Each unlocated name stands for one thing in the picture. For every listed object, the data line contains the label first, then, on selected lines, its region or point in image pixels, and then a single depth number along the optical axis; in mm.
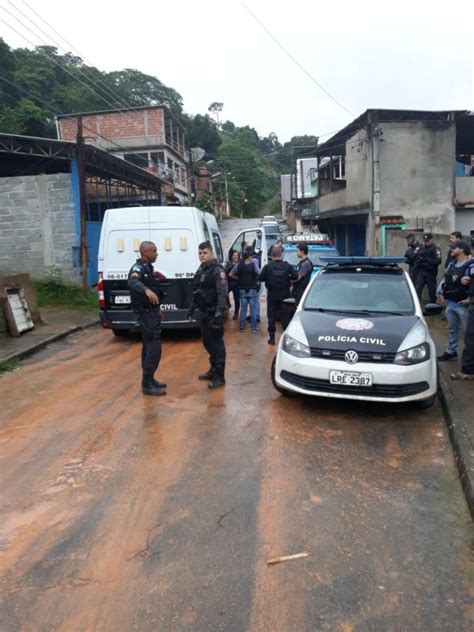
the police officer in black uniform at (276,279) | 8328
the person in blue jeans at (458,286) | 6387
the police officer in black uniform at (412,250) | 11761
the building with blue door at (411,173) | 19531
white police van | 8812
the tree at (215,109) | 103688
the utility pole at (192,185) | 38094
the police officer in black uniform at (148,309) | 5828
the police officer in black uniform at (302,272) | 8789
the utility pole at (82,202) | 13664
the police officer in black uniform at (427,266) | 11156
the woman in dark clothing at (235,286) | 10905
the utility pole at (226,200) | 67519
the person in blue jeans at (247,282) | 9664
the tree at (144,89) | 52022
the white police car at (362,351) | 4914
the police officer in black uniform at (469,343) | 5945
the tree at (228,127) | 111775
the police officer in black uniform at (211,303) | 6105
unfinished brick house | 36781
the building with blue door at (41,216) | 14312
